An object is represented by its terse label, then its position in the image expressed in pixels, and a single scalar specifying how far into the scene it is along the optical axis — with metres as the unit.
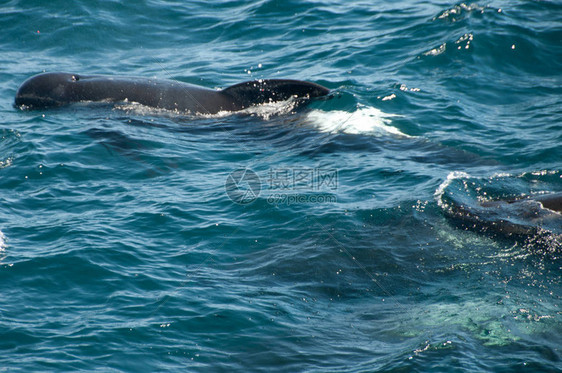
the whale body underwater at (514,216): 16.73
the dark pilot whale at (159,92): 25.77
